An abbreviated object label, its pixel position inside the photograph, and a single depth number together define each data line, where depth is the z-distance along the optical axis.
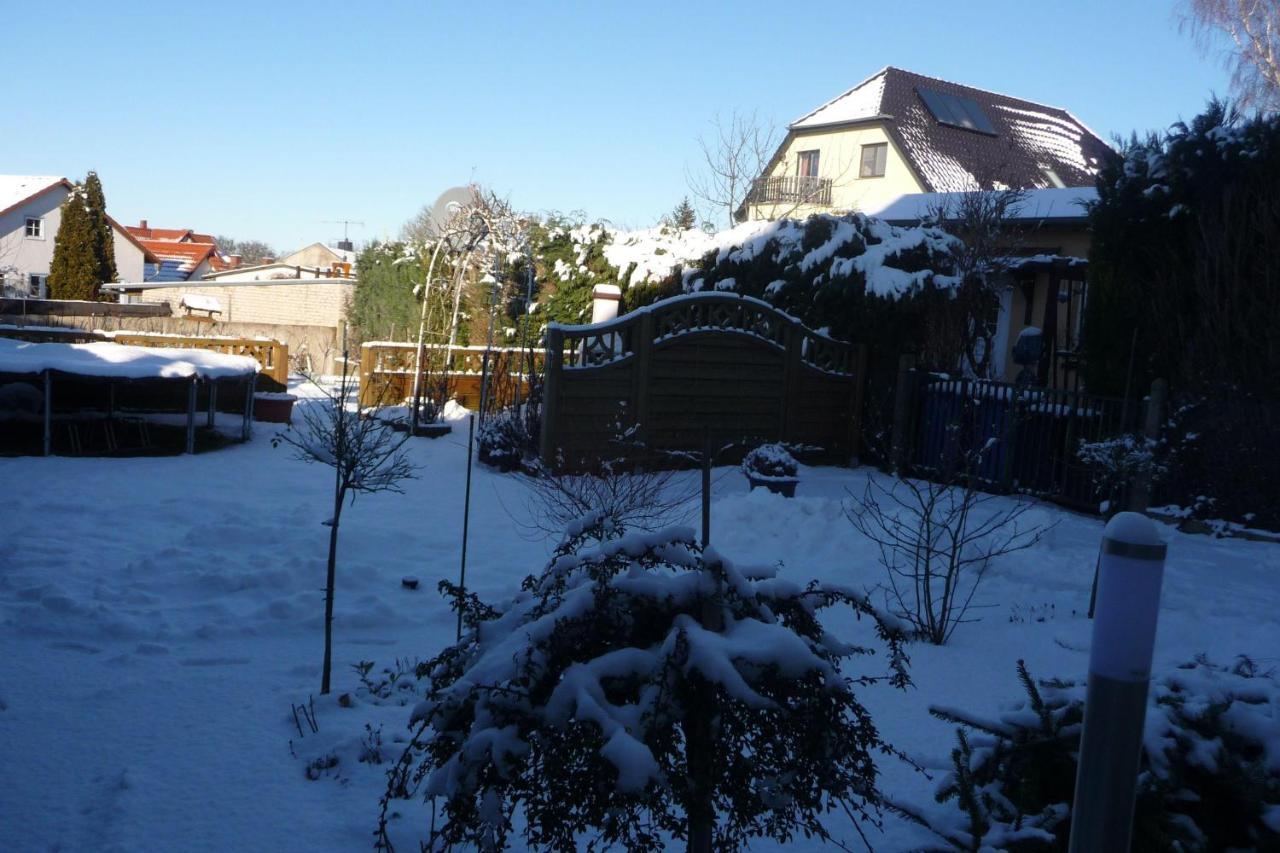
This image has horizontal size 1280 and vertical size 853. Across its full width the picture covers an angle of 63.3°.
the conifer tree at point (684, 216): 30.67
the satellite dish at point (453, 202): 19.37
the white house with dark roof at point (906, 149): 28.16
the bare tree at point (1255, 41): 21.02
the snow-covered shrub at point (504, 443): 11.61
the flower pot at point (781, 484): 9.76
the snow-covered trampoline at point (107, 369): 11.09
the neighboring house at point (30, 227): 40.38
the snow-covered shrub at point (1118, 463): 7.34
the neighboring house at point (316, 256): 56.84
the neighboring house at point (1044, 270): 16.52
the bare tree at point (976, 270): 12.34
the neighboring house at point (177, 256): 51.66
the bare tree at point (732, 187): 24.48
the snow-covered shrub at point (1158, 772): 2.77
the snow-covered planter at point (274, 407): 15.50
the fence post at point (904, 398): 12.00
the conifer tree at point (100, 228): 36.38
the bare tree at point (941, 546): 5.84
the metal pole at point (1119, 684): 1.65
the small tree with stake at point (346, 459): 4.96
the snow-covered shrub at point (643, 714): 2.20
